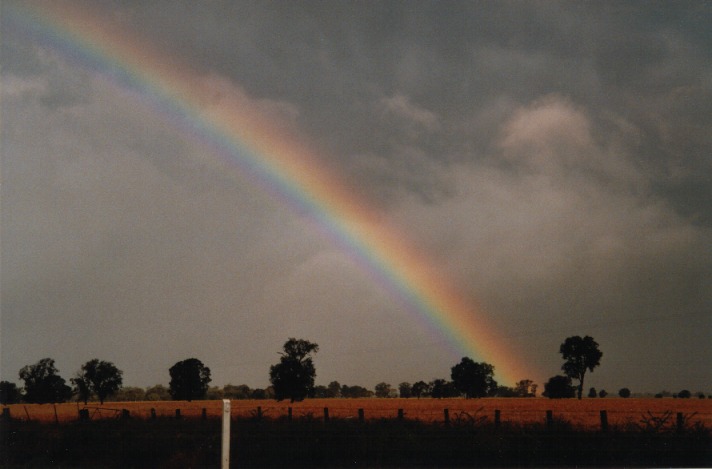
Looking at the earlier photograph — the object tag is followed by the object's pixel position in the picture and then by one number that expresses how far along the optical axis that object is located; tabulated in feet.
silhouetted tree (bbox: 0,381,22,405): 234.52
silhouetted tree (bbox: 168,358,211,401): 304.91
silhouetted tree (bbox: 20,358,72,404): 229.45
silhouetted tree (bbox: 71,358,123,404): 253.24
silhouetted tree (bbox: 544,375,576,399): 307.99
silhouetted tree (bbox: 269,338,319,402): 300.20
